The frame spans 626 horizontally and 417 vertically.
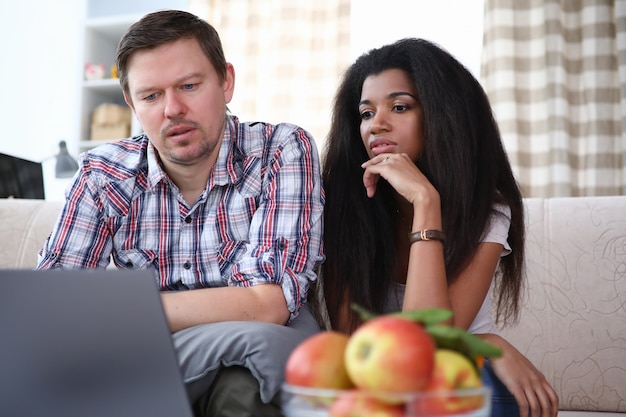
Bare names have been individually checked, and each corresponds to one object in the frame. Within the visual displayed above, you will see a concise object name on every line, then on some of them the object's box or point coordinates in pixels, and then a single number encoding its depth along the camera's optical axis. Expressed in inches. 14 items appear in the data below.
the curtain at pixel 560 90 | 125.3
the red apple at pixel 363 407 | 18.0
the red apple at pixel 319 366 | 19.3
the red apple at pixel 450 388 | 18.1
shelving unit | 138.3
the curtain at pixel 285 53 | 137.9
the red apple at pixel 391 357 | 18.0
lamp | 126.2
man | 52.8
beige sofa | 66.4
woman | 55.0
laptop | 23.8
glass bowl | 18.0
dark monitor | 86.7
